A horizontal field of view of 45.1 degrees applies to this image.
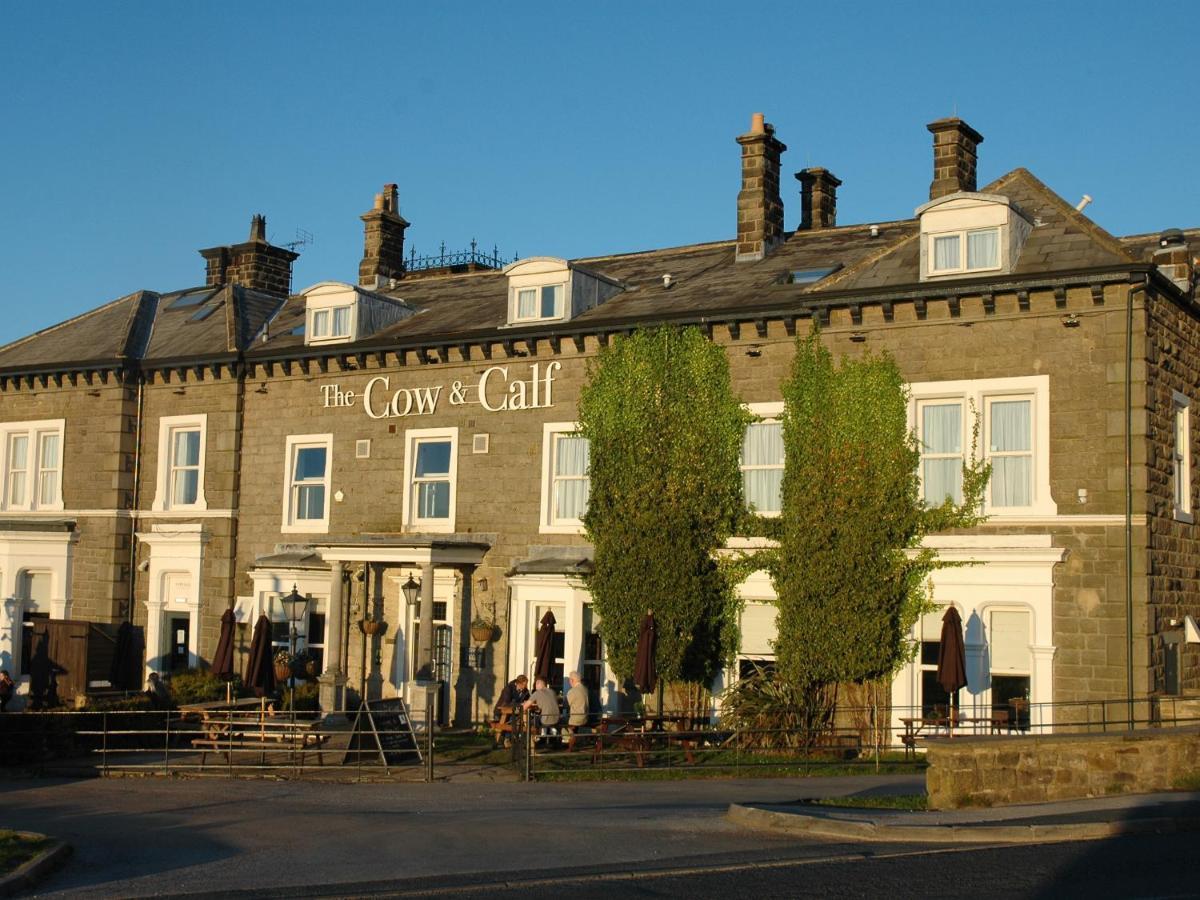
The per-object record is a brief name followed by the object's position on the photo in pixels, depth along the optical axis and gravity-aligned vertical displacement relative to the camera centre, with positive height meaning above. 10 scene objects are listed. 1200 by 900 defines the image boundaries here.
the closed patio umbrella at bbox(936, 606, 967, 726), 21.86 -0.96
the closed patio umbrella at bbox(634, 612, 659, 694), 23.39 -1.22
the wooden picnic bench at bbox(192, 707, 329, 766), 22.41 -2.65
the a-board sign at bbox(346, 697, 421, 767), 22.89 -2.54
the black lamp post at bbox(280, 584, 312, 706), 27.05 -0.57
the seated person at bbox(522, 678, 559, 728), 23.23 -1.95
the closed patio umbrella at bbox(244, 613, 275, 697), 26.17 -1.58
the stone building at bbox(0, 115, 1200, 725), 22.34 +2.86
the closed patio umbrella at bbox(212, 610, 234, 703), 27.59 -1.54
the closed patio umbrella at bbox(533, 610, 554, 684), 25.09 -1.11
